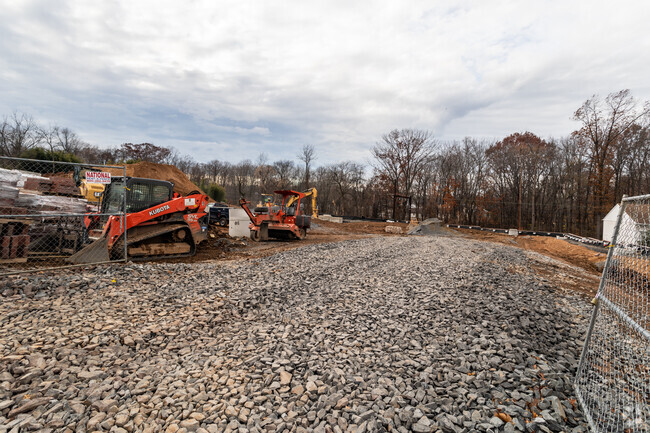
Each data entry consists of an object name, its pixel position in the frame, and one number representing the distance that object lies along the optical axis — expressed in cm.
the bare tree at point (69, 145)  4379
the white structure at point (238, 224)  1603
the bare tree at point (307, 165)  5230
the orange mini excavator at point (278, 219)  1531
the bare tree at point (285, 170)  5577
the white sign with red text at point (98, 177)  659
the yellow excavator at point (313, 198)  1584
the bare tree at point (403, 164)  3681
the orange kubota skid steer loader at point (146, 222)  847
